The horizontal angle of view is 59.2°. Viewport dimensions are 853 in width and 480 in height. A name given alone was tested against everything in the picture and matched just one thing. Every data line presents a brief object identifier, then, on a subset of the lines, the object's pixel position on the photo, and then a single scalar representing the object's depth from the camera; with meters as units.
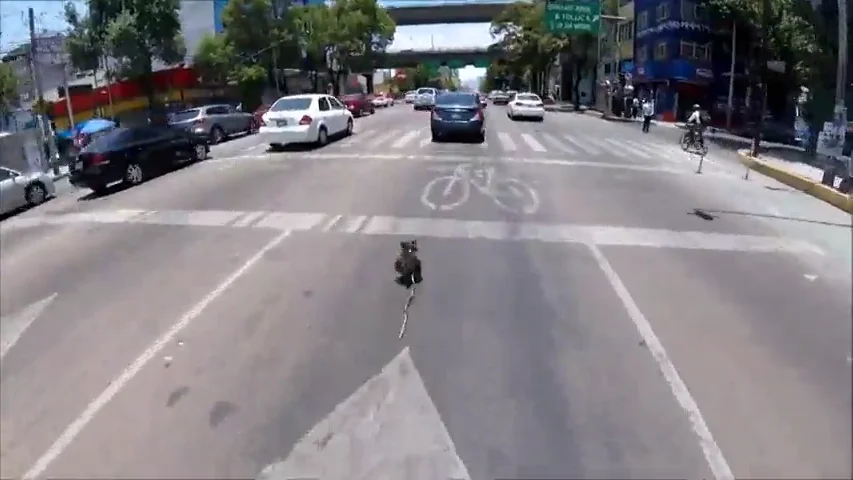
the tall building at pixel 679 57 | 43.62
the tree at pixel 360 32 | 57.19
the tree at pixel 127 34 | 31.92
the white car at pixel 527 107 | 38.81
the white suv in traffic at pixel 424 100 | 54.47
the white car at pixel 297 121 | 21.33
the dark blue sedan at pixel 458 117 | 23.34
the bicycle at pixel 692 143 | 23.14
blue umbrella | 24.60
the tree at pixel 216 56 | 40.88
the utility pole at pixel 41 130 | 20.06
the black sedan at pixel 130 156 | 15.84
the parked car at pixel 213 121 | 27.12
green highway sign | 36.50
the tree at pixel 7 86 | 24.58
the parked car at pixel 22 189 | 14.71
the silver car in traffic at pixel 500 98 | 69.22
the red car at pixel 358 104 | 44.84
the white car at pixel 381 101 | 62.75
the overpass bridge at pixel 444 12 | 76.69
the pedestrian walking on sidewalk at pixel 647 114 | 33.06
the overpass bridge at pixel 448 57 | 95.25
